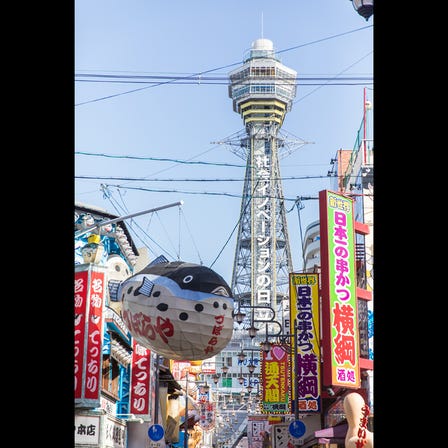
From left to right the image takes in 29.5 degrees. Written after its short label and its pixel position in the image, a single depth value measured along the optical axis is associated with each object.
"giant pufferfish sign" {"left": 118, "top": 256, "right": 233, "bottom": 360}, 14.27
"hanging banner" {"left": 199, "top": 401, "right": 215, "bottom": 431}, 67.72
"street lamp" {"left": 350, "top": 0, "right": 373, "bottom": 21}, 8.05
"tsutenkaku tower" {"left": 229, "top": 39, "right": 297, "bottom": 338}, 185.12
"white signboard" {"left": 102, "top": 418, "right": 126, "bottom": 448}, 27.06
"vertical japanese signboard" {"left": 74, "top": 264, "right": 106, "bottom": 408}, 21.27
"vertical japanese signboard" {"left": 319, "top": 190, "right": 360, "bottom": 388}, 21.75
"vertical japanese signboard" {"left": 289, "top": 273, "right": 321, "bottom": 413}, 27.62
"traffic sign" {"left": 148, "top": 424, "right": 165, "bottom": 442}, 28.72
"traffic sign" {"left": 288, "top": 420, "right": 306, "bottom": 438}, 27.69
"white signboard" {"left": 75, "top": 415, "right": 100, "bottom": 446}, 24.69
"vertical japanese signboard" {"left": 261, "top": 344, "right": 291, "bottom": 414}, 38.69
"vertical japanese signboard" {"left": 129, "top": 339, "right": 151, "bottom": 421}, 30.39
